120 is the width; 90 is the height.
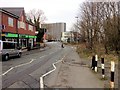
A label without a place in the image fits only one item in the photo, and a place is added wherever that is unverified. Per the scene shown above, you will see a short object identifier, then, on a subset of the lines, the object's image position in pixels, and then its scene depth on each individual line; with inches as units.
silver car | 403.4
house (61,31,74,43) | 2888.6
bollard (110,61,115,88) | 145.6
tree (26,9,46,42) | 1299.6
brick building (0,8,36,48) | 650.1
